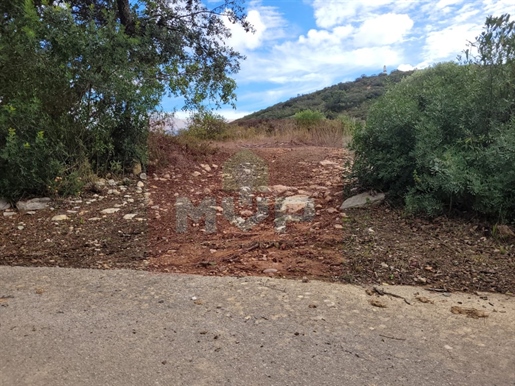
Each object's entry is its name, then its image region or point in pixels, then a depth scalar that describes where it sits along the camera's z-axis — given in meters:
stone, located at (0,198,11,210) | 5.80
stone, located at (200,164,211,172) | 8.45
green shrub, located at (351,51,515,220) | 4.23
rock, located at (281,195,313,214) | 5.47
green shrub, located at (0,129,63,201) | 5.64
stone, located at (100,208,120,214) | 5.61
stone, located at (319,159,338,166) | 8.85
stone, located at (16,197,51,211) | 5.72
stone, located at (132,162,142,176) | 7.33
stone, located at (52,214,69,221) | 5.30
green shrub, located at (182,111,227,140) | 11.54
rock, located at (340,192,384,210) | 5.21
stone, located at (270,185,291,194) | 6.85
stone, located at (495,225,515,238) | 3.98
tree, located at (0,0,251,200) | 5.86
